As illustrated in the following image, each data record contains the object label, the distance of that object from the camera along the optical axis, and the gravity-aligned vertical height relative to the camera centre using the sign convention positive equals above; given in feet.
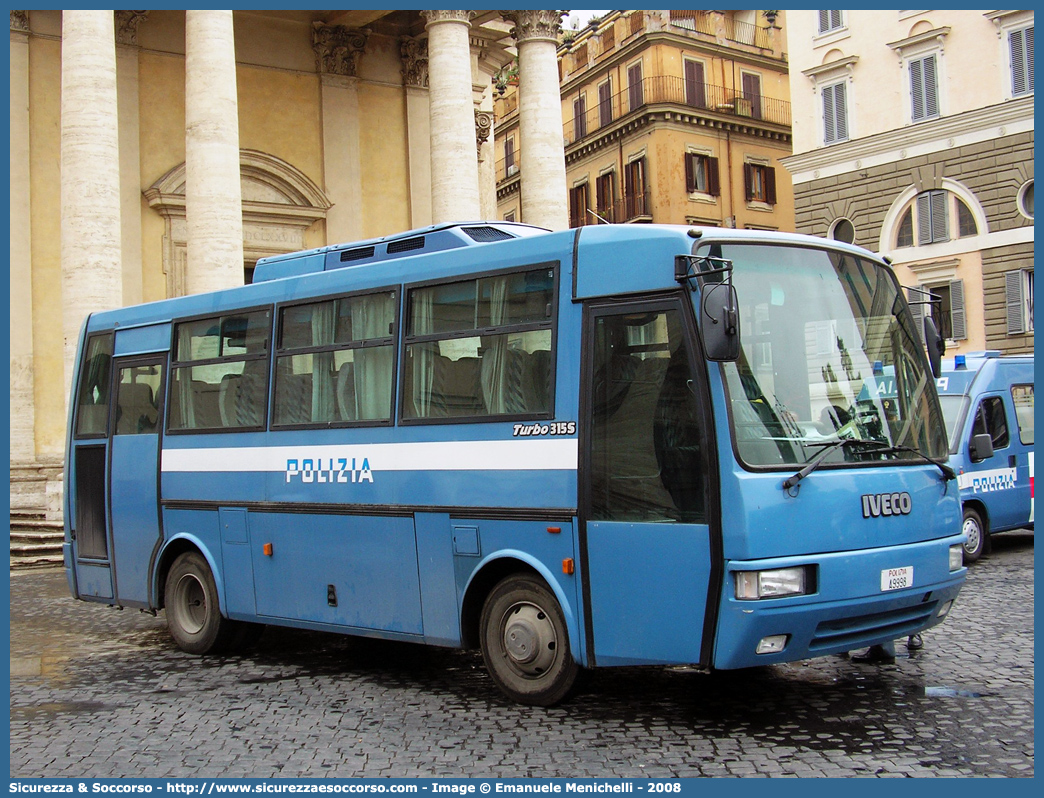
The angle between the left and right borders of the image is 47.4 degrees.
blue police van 45.24 -0.59
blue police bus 20.34 -0.30
